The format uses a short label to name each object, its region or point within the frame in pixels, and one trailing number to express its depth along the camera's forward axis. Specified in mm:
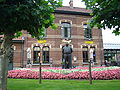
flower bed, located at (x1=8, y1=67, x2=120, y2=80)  8867
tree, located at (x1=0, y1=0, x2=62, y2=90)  3788
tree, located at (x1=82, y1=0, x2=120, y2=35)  4929
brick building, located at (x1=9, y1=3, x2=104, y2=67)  20562
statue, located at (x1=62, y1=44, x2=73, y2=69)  12922
